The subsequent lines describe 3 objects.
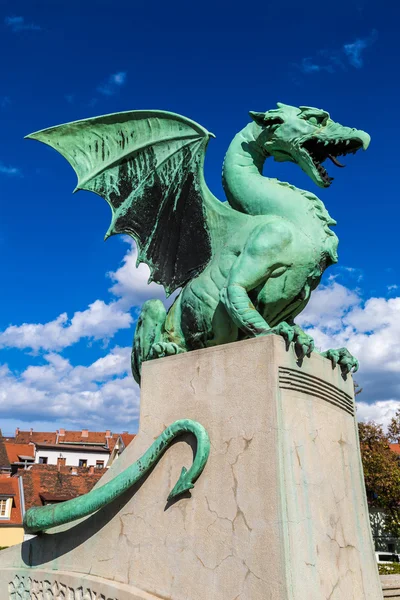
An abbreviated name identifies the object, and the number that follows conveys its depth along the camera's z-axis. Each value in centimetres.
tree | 2608
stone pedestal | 363
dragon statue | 474
